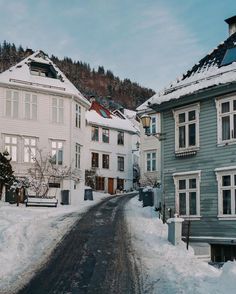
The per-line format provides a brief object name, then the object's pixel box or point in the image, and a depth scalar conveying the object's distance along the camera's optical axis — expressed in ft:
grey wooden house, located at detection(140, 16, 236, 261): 45.32
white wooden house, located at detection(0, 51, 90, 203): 80.09
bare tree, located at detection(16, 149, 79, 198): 74.85
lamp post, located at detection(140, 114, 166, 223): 44.75
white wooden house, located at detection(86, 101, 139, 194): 117.58
